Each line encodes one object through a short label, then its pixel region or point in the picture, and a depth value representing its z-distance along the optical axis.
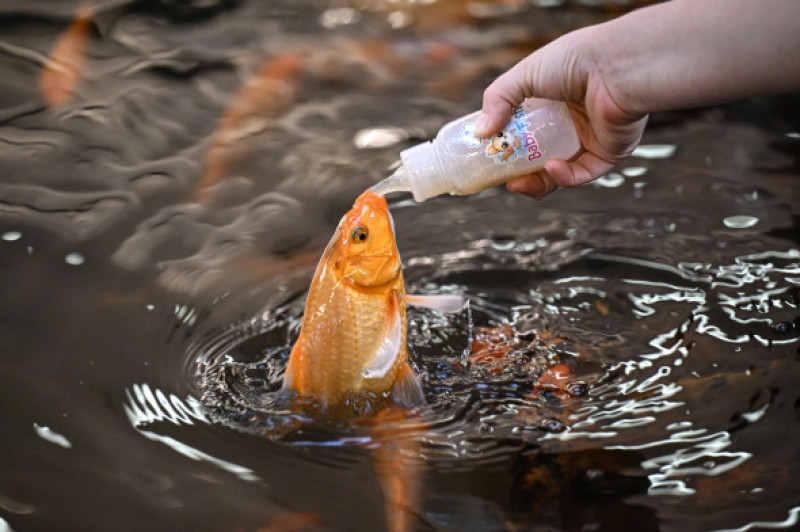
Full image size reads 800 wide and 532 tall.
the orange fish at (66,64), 3.11
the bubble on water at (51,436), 1.76
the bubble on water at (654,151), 3.03
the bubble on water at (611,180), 2.88
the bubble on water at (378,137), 3.14
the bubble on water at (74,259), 2.38
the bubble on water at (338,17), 3.89
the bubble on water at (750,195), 2.76
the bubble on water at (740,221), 2.63
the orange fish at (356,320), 1.76
